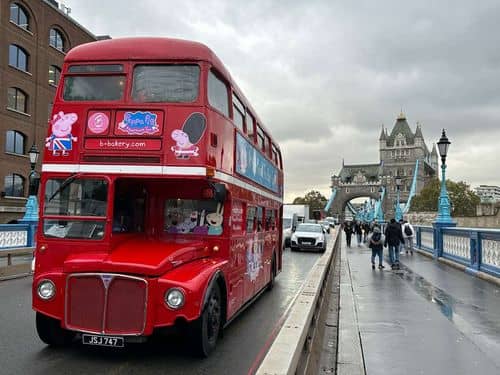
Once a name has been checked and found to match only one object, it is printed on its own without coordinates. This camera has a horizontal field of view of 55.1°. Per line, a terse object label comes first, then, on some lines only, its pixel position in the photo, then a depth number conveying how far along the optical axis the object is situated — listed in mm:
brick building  34219
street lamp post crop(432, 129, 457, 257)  18286
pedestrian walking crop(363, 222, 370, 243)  39812
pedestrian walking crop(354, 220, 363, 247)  32219
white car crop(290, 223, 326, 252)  25906
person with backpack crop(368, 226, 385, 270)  15992
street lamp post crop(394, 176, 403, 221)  32881
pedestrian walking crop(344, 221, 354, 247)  30394
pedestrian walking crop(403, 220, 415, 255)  22078
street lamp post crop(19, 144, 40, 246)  18000
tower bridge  162500
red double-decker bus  5316
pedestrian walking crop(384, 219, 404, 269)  16188
